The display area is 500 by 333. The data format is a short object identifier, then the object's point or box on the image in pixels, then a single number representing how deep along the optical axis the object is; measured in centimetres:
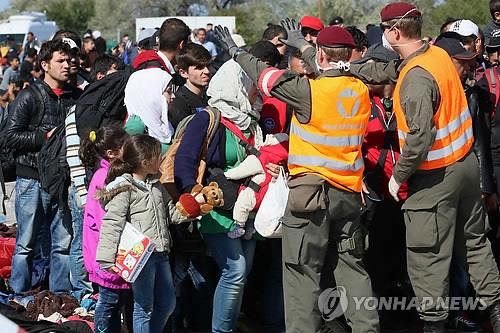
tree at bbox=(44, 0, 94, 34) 6681
